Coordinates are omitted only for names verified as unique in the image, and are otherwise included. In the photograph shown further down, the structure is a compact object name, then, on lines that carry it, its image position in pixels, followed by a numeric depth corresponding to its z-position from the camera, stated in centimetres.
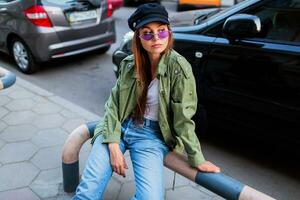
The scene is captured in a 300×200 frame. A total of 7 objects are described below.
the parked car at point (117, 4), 1021
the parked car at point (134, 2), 1200
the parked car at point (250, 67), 290
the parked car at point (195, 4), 942
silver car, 547
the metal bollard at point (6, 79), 288
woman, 212
